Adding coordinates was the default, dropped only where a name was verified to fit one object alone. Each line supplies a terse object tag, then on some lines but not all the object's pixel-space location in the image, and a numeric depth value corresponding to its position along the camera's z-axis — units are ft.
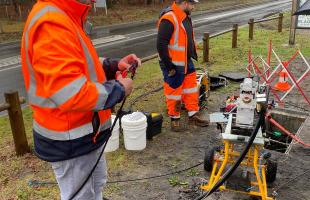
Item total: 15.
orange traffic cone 23.49
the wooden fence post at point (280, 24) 48.55
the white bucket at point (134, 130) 15.69
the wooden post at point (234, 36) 38.52
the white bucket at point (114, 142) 15.79
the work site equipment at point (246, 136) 11.05
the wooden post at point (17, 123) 14.80
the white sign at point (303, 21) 39.09
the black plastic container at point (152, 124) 16.90
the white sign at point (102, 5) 84.04
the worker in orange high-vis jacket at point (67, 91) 6.38
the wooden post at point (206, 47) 32.55
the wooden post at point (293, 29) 39.30
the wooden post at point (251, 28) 43.47
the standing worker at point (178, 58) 17.08
